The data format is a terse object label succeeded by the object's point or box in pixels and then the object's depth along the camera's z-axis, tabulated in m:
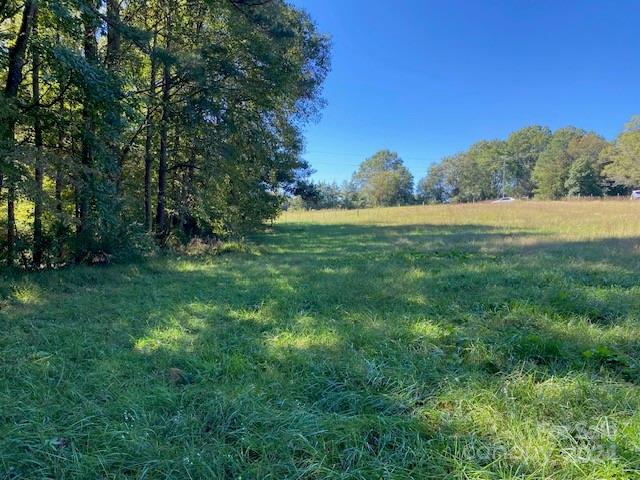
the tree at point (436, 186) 79.12
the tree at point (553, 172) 54.38
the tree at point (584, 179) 50.56
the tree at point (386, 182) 70.31
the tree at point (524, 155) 75.19
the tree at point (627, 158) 40.97
